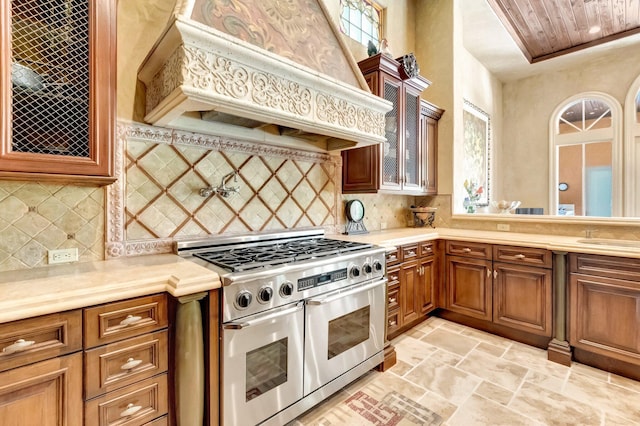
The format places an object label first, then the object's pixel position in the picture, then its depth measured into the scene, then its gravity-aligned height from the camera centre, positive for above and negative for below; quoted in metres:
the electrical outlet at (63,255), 1.57 -0.24
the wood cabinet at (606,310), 2.14 -0.75
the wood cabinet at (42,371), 1.02 -0.57
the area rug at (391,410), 1.75 -1.23
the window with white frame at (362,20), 3.38 +2.26
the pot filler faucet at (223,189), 2.06 +0.15
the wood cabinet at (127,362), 1.17 -0.63
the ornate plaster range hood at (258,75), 1.40 +0.76
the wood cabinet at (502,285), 2.55 -0.69
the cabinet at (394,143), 2.86 +0.72
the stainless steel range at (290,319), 1.44 -0.62
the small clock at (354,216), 3.05 -0.06
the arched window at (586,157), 4.67 +0.90
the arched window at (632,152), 4.43 +0.87
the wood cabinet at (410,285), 2.61 -0.71
